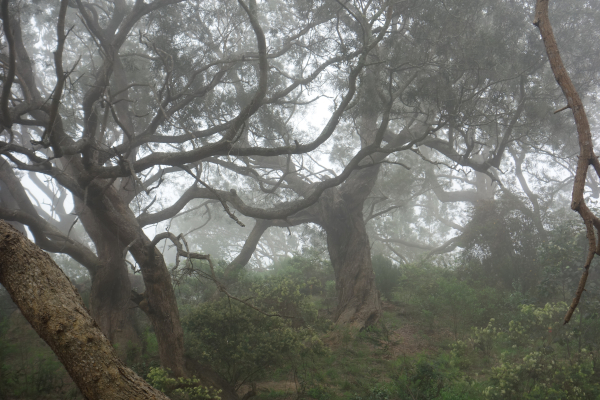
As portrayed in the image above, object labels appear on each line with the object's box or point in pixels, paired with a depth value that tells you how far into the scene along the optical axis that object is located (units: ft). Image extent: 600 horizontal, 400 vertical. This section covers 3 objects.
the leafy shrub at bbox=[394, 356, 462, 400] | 17.49
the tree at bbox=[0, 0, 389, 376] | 20.36
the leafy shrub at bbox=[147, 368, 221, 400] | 16.56
